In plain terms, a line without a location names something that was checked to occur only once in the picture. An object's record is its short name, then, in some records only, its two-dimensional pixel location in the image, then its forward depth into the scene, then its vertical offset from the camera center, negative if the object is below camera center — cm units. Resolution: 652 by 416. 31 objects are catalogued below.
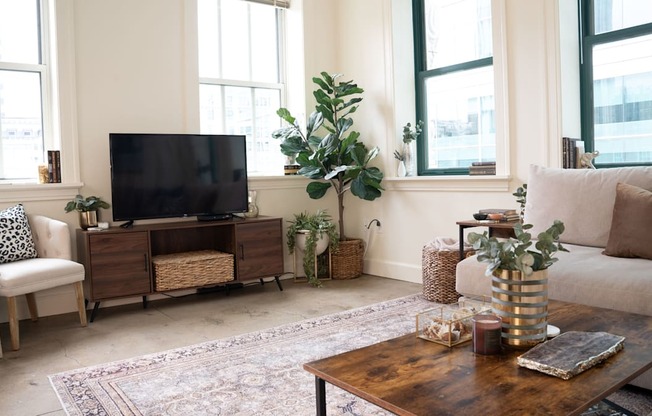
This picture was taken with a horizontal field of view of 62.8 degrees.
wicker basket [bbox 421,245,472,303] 382 -66
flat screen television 390 +12
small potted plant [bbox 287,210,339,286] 464 -45
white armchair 309 -46
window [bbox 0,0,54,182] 389 +78
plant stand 489 -73
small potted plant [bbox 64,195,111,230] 378 -10
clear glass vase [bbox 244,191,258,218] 460 -15
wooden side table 337 -29
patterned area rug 222 -89
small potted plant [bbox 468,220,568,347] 161 -33
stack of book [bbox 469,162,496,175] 405 +11
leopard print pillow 343 -26
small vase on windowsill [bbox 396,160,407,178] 473 +13
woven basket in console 389 -59
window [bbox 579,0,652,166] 354 +68
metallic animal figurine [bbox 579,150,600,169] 360 +14
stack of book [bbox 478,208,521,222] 345 -21
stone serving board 141 -48
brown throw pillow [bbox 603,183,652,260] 257 -23
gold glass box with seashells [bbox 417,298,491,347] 170 -46
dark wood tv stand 365 -44
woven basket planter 486 -67
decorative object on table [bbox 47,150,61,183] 386 +21
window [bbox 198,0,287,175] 479 +109
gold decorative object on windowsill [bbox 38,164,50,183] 386 +15
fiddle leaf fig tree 471 +34
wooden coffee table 126 -52
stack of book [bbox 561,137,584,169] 360 +18
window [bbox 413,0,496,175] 436 +86
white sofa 229 -30
